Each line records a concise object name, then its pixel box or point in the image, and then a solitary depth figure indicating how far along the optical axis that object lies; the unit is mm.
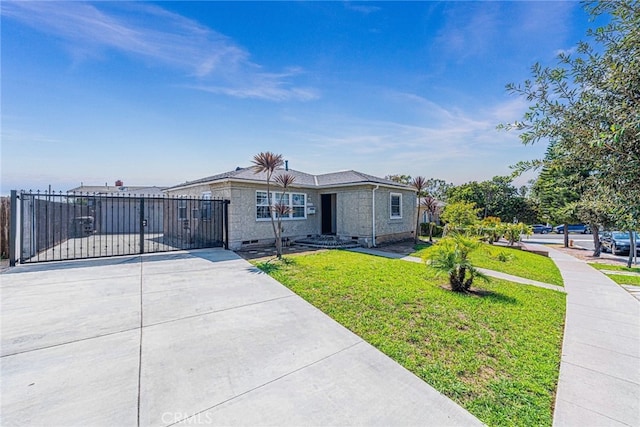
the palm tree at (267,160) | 10398
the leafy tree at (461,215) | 14487
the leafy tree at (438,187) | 49984
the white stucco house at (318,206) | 12398
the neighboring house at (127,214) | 20344
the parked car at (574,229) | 36844
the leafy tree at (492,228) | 16781
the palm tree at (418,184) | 15789
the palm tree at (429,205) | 17878
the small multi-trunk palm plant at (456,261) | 6379
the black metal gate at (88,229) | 8523
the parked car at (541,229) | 36453
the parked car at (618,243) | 17502
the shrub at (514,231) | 16719
